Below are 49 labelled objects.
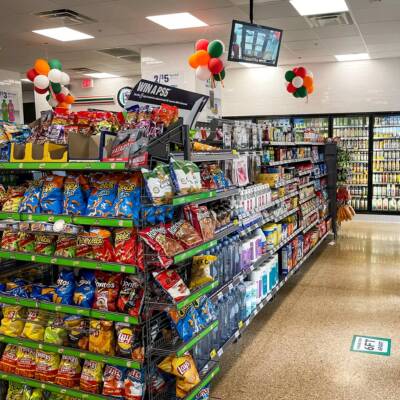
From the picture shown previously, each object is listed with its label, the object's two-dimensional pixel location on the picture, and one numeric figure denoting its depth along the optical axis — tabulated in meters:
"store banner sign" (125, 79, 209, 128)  3.14
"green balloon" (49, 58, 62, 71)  8.77
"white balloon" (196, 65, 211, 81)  7.16
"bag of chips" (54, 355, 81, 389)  3.02
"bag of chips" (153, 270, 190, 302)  2.69
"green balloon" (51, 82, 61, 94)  8.92
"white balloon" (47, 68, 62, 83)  8.39
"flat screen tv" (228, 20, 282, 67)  5.89
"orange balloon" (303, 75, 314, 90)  9.62
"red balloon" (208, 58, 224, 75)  7.05
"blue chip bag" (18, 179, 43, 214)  3.06
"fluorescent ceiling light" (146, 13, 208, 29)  7.24
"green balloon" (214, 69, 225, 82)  7.57
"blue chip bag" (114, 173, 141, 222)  2.70
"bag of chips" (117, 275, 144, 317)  2.74
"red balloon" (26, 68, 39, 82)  8.69
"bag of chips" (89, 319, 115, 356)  2.84
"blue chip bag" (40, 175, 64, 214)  2.98
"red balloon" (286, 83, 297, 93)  9.77
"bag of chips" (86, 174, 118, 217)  2.80
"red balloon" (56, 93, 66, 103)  9.49
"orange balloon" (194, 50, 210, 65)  7.11
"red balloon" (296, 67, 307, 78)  9.57
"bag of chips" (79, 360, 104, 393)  2.92
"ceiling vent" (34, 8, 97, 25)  6.92
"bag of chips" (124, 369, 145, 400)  2.75
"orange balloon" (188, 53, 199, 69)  7.15
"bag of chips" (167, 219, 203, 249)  2.81
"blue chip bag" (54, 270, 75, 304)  2.99
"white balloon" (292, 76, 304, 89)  9.55
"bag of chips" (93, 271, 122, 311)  2.83
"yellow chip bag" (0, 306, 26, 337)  3.24
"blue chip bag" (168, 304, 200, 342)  2.82
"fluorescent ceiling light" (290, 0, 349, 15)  6.49
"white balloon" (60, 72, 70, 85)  8.48
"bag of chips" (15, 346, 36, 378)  3.20
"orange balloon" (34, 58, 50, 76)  8.61
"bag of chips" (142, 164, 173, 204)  2.59
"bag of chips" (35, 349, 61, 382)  3.10
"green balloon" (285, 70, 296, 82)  9.65
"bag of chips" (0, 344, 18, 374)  3.28
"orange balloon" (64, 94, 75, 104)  9.74
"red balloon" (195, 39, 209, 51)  7.26
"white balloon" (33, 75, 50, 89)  8.44
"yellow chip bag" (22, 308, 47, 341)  3.13
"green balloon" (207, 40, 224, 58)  6.94
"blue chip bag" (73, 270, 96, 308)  2.92
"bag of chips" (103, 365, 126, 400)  2.84
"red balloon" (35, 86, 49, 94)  8.70
